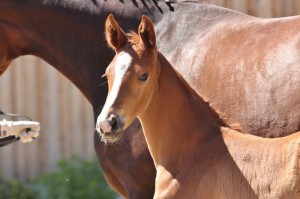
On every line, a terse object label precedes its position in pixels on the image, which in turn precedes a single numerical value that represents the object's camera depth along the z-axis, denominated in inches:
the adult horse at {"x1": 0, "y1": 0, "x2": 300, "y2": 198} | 282.7
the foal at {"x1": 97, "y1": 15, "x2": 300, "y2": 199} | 246.6
